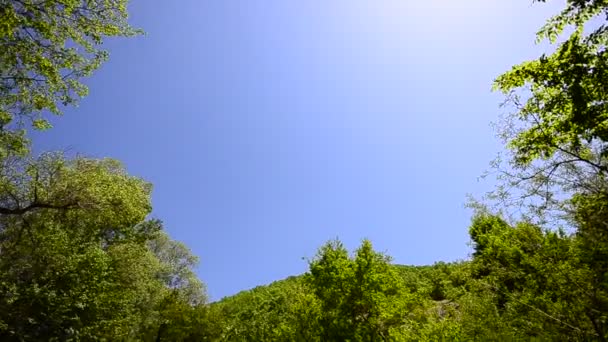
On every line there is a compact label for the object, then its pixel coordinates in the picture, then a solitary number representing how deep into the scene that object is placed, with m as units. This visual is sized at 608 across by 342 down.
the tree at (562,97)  8.55
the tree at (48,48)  12.94
